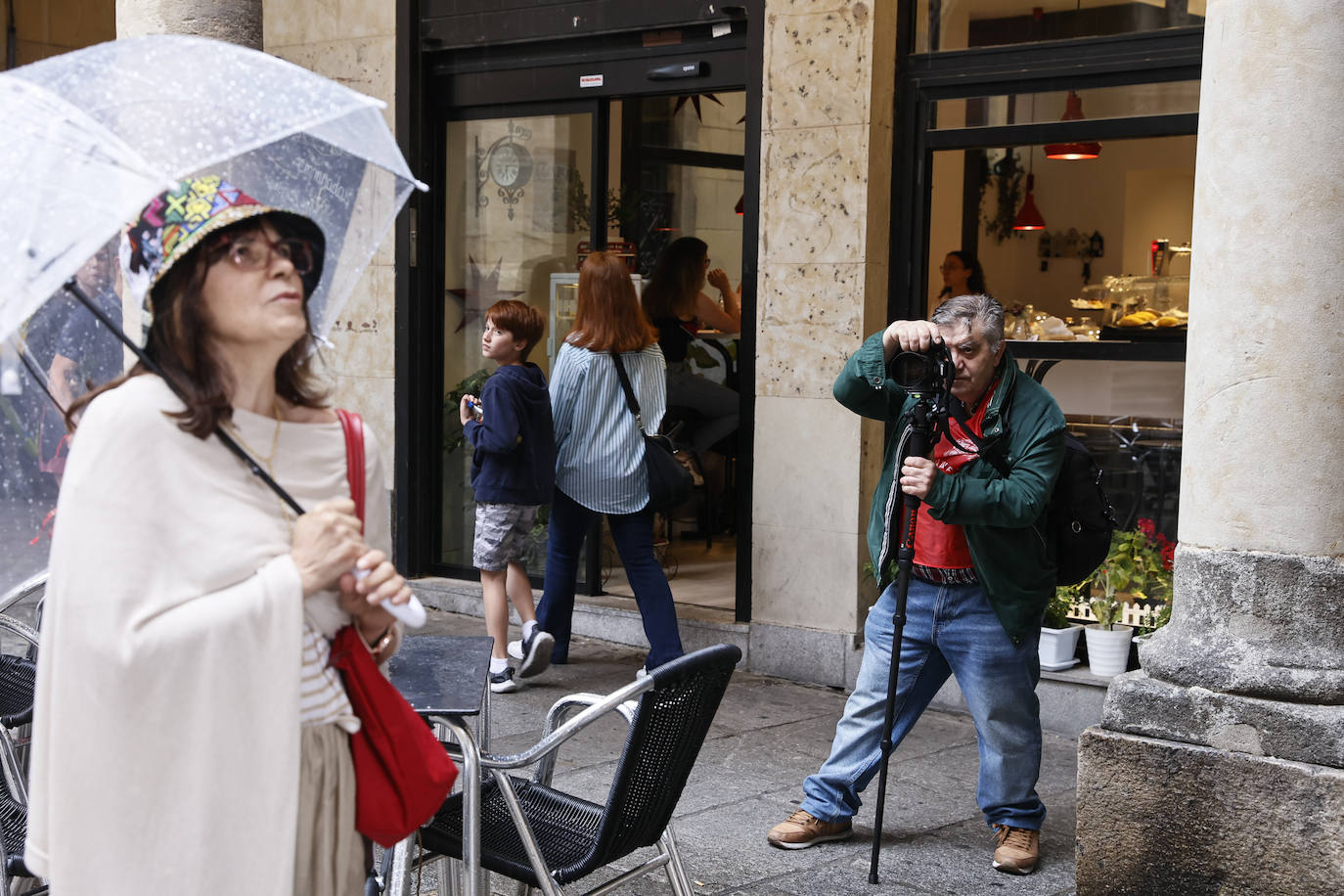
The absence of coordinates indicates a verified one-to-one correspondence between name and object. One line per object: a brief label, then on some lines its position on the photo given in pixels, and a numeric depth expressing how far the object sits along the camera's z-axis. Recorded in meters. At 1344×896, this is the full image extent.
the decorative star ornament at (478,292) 8.92
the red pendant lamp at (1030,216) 9.76
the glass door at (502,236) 8.63
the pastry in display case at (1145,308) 7.40
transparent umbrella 2.12
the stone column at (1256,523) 4.15
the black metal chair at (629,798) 3.34
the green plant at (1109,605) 6.54
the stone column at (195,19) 5.93
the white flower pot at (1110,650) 6.45
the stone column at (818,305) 7.02
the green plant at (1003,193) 9.23
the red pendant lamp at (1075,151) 7.90
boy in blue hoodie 6.90
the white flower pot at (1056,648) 6.55
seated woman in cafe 9.09
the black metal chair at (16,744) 3.56
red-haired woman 7.02
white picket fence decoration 6.58
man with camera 4.63
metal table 3.38
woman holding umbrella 2.09
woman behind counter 7.57
